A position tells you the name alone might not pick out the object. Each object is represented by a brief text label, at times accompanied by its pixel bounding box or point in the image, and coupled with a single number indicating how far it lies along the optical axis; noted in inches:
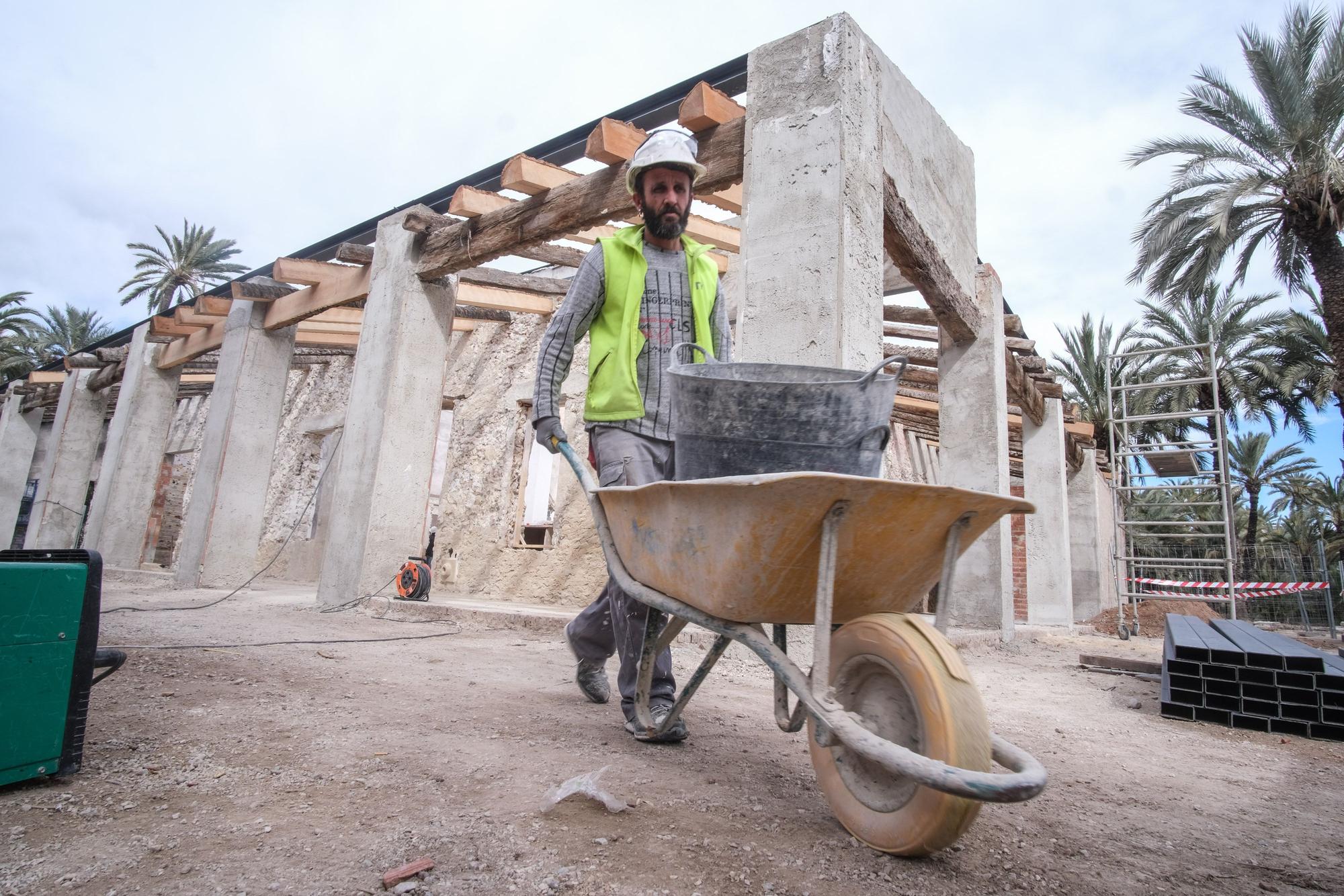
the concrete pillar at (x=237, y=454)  338.6
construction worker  97.7
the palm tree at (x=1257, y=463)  936.3
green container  63.5
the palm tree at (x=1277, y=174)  395.5
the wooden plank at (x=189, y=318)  391.9
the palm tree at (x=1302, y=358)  652.1
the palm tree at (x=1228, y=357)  671.1
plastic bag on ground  66.4
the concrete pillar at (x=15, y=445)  601.0
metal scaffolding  326.6
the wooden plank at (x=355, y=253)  282.5
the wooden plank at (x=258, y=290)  339.6
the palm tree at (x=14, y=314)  990.4
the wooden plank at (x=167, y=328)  411.2
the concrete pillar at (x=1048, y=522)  385.4
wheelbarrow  54.2
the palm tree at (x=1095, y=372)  720.3
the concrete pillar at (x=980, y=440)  248.7
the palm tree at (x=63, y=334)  1079.6
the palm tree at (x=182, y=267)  1074.1
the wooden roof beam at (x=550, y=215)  179.0
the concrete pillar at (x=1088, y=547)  485.4
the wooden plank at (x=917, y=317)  289.6
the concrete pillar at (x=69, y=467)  502.0
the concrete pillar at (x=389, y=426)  244.2
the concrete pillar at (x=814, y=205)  143.9
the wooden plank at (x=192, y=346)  395.9
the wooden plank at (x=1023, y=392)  308.2
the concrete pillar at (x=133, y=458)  408.2
